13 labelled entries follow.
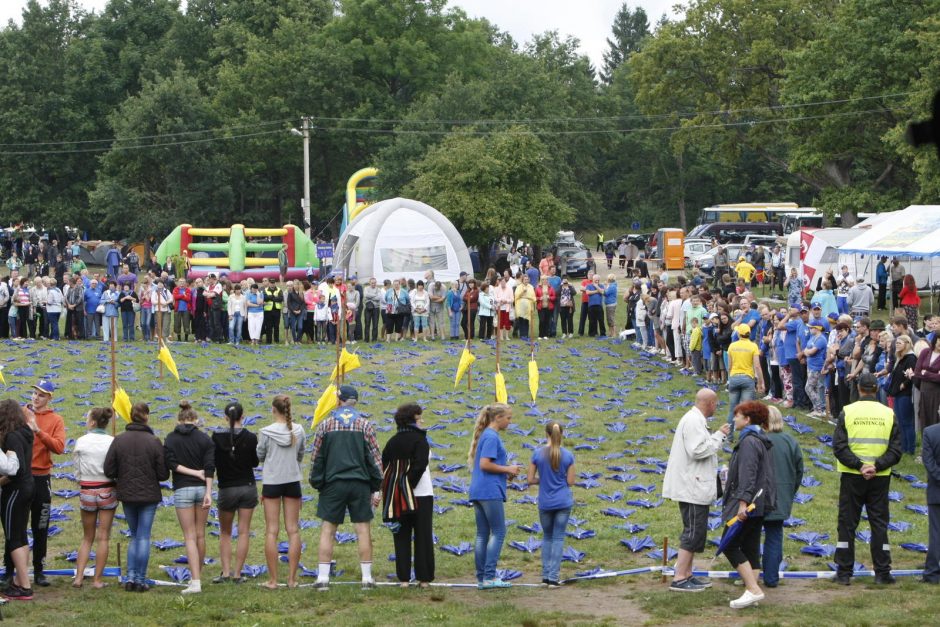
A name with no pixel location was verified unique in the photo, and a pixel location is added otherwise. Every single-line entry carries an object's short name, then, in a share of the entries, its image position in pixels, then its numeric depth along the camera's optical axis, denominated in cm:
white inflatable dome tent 4219
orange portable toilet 5847
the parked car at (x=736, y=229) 7056
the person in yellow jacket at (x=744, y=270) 4259
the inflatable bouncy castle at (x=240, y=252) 4797
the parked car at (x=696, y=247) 6082
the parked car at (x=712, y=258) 5247
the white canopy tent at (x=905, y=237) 2892
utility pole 5296
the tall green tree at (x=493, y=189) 5141
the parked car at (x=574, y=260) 5600
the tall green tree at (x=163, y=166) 6328
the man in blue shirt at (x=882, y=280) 3781
